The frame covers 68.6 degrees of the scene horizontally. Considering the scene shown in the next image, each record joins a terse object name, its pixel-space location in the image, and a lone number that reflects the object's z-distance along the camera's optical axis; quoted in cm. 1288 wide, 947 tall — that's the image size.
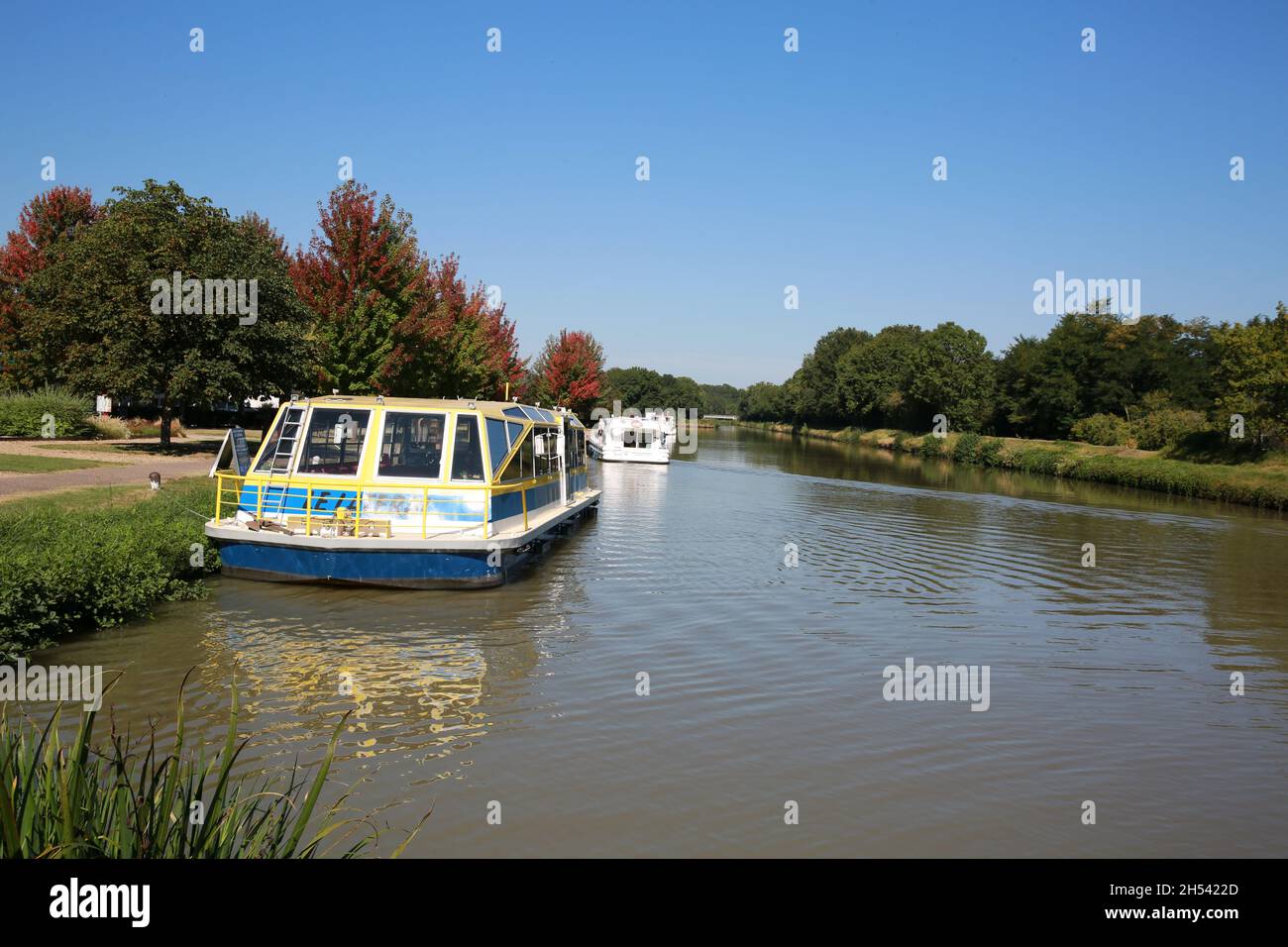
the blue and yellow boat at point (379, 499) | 1440
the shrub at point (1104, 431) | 6069
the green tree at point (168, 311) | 2769
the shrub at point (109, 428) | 3466
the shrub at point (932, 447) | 7531
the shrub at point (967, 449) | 6806
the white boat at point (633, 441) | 5225
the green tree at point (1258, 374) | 4262
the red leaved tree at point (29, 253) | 4325
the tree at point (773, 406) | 17000
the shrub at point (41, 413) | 3158
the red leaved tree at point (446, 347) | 3259
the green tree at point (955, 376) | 8731
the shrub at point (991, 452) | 6456
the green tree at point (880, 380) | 10275
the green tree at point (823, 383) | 12812
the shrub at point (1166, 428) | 5216
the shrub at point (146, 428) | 3862
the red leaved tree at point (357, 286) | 3091
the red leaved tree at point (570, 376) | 6644
